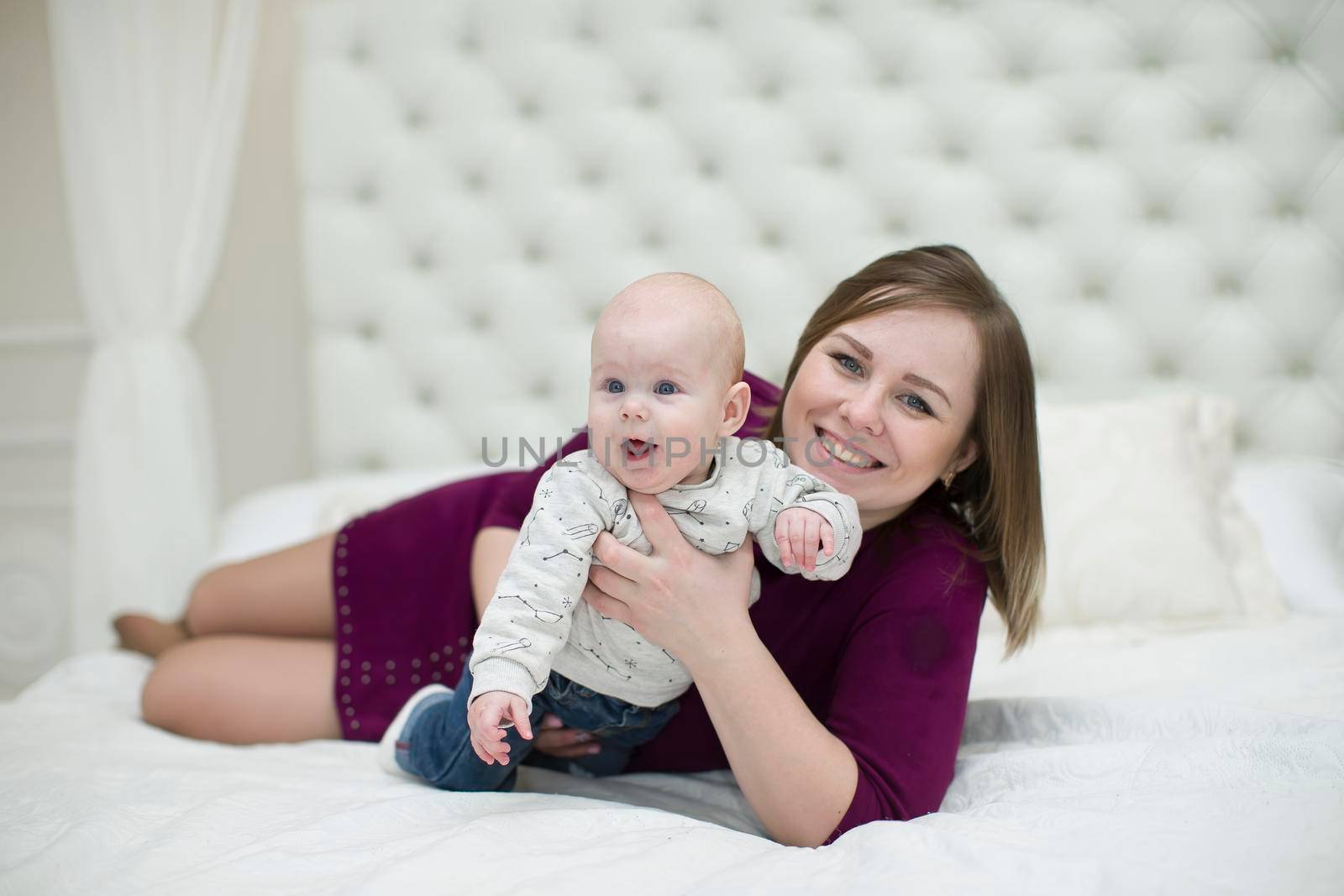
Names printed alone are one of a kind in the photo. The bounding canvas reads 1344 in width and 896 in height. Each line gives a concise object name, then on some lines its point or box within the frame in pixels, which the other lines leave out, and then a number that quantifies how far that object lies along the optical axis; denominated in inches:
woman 39.6
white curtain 91.5
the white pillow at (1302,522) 75.8
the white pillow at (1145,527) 72.9
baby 36.2
